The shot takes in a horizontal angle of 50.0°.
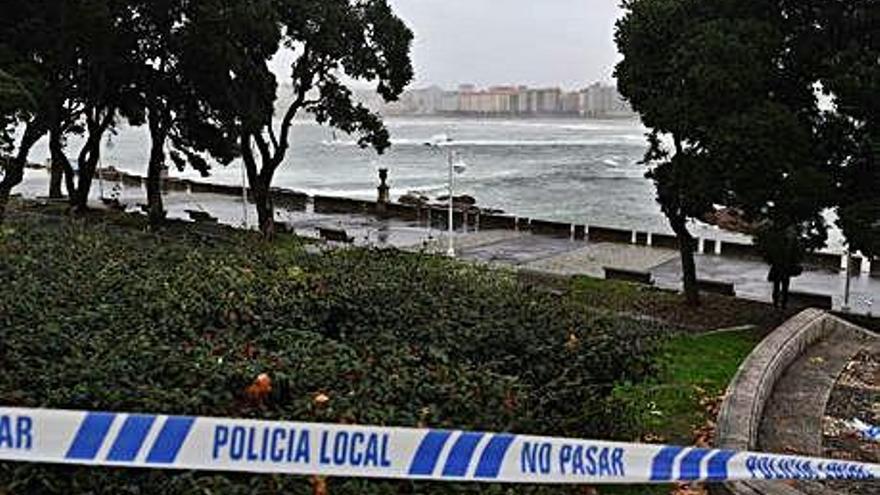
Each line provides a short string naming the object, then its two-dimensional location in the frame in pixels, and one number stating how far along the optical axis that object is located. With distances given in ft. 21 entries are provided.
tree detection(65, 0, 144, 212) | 75.41
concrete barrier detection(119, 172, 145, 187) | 192.54
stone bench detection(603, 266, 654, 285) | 81.51
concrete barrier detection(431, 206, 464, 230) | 131.15
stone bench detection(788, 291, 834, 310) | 76.79
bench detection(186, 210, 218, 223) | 117.60
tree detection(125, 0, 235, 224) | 84.28
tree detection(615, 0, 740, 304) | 58.65
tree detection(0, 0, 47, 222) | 68.13
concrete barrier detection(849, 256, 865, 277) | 100.17
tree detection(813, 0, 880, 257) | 50.78
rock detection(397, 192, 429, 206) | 148.69
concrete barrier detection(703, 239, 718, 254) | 113.70
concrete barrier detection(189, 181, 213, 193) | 177.37
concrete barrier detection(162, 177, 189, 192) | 178.27
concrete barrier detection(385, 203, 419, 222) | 139.54
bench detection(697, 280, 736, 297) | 78.89
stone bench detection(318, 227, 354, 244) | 102.60
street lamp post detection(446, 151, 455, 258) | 102.46
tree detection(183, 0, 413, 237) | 87.04
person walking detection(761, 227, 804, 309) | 58.75
